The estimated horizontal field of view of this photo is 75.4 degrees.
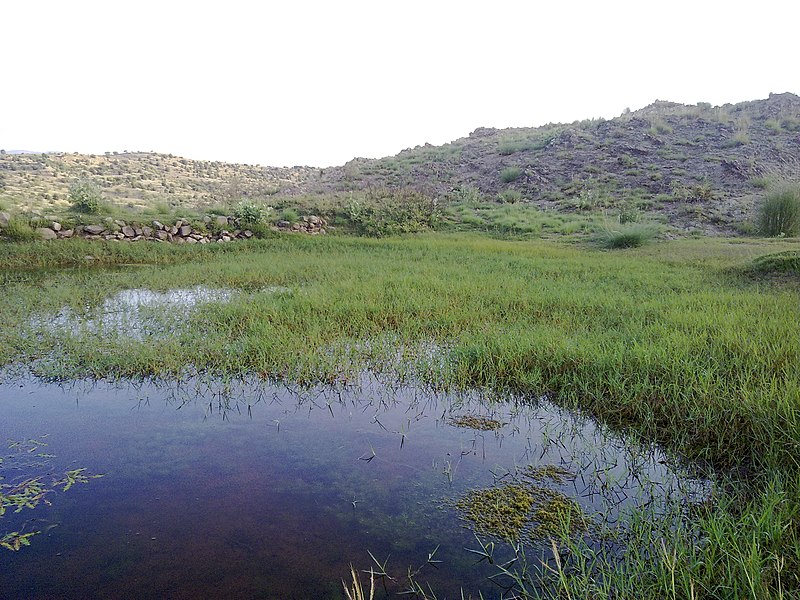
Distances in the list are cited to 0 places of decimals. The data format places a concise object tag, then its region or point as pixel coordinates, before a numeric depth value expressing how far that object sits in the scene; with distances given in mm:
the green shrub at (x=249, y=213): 14406
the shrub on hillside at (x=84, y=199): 13284
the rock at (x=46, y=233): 11195
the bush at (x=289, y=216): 15594
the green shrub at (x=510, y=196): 21906
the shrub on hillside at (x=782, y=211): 13656
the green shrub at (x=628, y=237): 13258
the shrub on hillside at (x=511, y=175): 24484
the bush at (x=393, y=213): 16344
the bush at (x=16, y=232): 10906
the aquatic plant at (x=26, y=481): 2512
